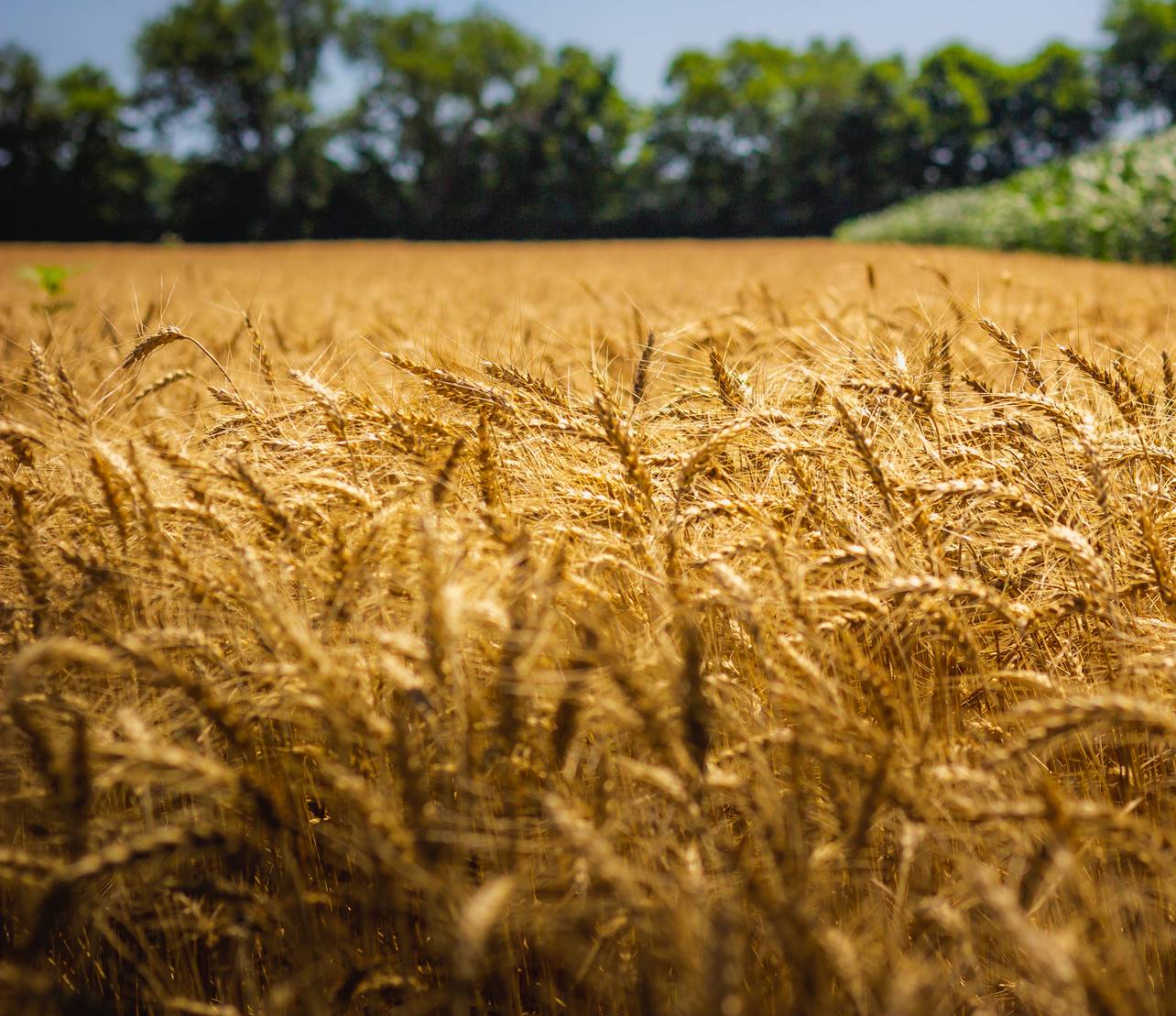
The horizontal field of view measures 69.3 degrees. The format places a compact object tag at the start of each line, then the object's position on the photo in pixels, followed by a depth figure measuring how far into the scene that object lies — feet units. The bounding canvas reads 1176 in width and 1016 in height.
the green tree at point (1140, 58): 172.86
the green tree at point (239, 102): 130.52
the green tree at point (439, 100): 140.67
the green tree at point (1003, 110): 158.71
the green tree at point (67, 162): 115.55
